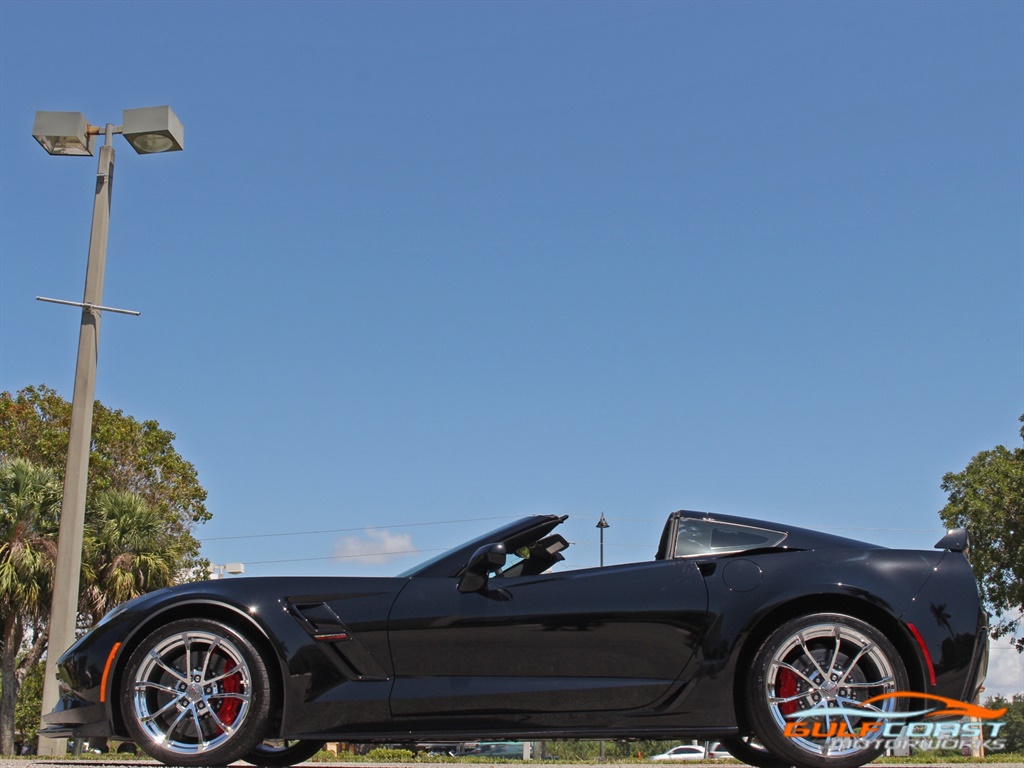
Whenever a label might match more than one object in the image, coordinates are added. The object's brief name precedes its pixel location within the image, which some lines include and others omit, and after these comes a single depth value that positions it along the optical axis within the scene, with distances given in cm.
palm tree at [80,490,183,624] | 1800
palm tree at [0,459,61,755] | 1755
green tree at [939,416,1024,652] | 2830
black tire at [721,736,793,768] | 503
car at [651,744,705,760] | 4069
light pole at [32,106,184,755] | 995
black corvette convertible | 425
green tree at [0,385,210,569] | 2702
